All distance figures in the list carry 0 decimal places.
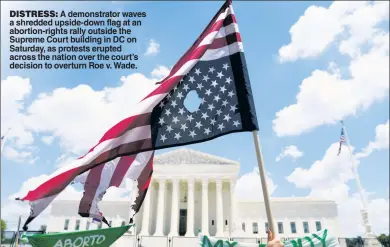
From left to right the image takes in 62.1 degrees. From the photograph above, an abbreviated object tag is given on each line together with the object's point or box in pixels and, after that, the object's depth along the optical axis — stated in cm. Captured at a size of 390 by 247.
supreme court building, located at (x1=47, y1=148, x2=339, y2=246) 5488
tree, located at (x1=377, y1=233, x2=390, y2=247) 4618
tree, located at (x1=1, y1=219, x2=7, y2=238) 5308
